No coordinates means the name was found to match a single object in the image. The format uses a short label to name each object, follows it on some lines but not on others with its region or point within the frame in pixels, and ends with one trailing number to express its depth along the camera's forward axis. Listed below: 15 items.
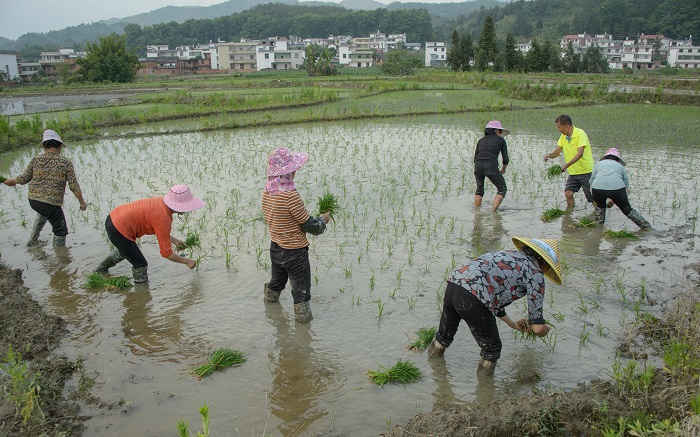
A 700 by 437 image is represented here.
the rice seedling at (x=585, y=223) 6.82
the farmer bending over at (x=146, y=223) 4.69
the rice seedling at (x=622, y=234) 6.32
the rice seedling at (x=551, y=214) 7.05
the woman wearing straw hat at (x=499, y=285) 3.32
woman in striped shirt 4.07
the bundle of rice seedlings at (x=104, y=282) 5.11
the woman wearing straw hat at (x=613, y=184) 6.34
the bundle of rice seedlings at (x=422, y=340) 4.00
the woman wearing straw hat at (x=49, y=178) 6.06
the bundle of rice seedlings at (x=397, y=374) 3.58
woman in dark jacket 7.31
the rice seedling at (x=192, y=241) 5.61
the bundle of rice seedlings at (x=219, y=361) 3.69
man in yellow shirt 7.11
